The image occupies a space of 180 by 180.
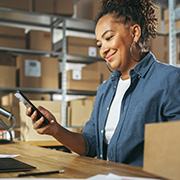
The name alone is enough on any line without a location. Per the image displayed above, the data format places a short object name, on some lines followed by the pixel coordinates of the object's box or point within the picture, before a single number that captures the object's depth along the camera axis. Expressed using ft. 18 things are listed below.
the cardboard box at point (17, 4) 10.37
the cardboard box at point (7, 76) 10.22
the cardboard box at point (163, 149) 1.55
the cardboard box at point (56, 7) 11.08
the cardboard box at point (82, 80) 11.36
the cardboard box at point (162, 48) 11.74
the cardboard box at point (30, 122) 6.91
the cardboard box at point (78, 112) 11.25
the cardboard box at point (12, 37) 10.39
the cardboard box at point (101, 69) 11.68
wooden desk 2.26
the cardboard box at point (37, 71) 10.63
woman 3.34
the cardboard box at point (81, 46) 11.50
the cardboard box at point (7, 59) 10.64
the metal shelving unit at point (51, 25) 11.04
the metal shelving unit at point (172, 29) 10.20
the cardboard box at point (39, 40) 10.90
